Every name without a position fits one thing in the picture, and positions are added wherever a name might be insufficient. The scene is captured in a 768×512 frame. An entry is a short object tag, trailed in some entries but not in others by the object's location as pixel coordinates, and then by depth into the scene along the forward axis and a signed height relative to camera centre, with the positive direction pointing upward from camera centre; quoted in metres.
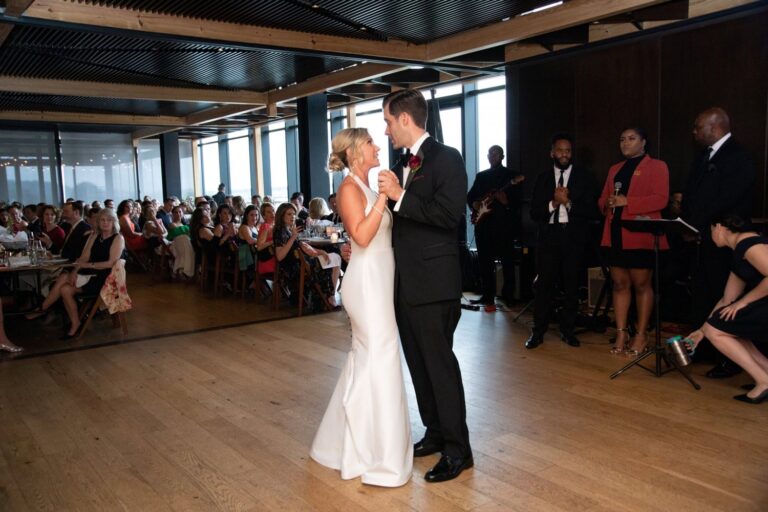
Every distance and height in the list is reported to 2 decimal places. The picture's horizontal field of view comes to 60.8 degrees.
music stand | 4.43 -0.62
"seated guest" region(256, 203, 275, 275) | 8.03 -0.67
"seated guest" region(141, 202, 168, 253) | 10.93 -0.58
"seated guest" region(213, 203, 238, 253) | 8.82 -0.52
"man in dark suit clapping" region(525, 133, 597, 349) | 5.63 -0.42
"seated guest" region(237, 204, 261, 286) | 8.36 -0.61
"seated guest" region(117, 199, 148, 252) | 10.95 -0.60
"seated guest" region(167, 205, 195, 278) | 10.27 -0.91
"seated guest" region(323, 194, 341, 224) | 9.21 -0.38
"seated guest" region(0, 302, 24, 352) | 5.97 -1.33
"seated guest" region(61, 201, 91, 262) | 6.90 -0.45
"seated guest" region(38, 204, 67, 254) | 8.25 -0.46
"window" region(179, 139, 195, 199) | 20.66 +0.78
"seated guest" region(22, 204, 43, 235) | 9.91 -0.33
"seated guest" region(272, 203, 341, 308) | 7.61 -0.76
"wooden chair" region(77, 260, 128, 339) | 6.59 -1.19
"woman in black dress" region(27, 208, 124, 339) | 6.54 -0.73
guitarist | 7.52 -0.41
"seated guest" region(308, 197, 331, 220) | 9.33 -0.29
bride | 3.09 -0.77
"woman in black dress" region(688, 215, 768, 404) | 4.12 -0.85
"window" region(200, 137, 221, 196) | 19.83 +0.87
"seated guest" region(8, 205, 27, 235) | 10.06 -0.35
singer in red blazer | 5.16 -0.39
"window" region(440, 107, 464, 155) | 11.38 +1.06
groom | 2.98 -0.33
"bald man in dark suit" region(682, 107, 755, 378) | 4.72 -0.11
